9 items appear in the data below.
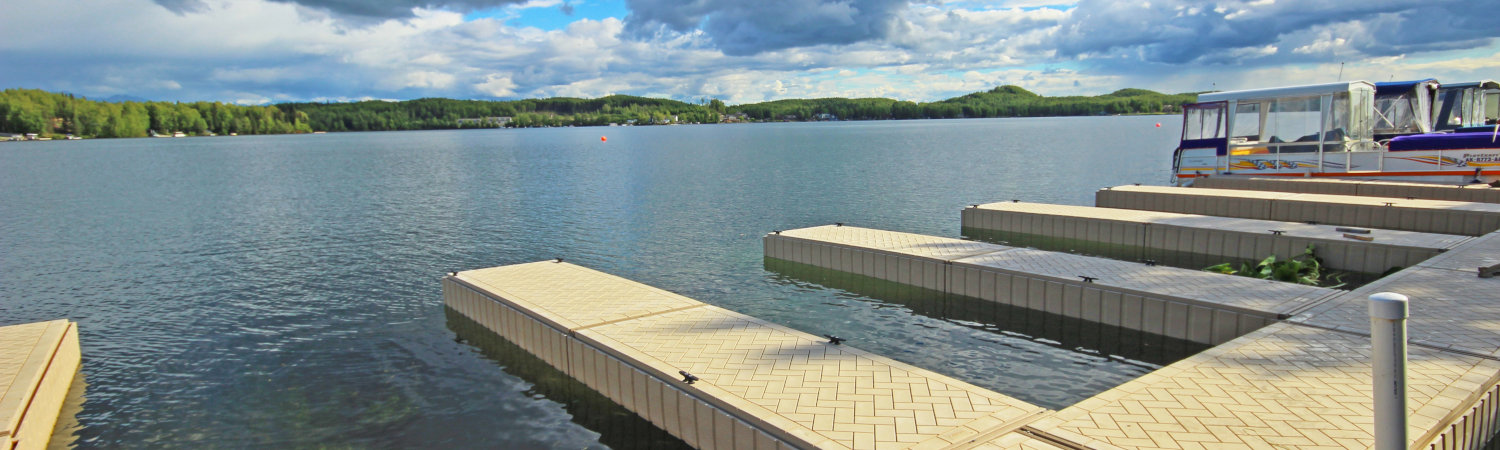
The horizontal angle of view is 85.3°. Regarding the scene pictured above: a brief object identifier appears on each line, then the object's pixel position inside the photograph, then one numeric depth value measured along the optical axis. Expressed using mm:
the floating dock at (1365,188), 18984
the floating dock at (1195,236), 13531
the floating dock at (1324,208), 16156
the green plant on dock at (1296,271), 12891
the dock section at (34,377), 7438
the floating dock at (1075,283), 9859
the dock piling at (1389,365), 3102
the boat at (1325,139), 20719
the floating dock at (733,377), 6188
